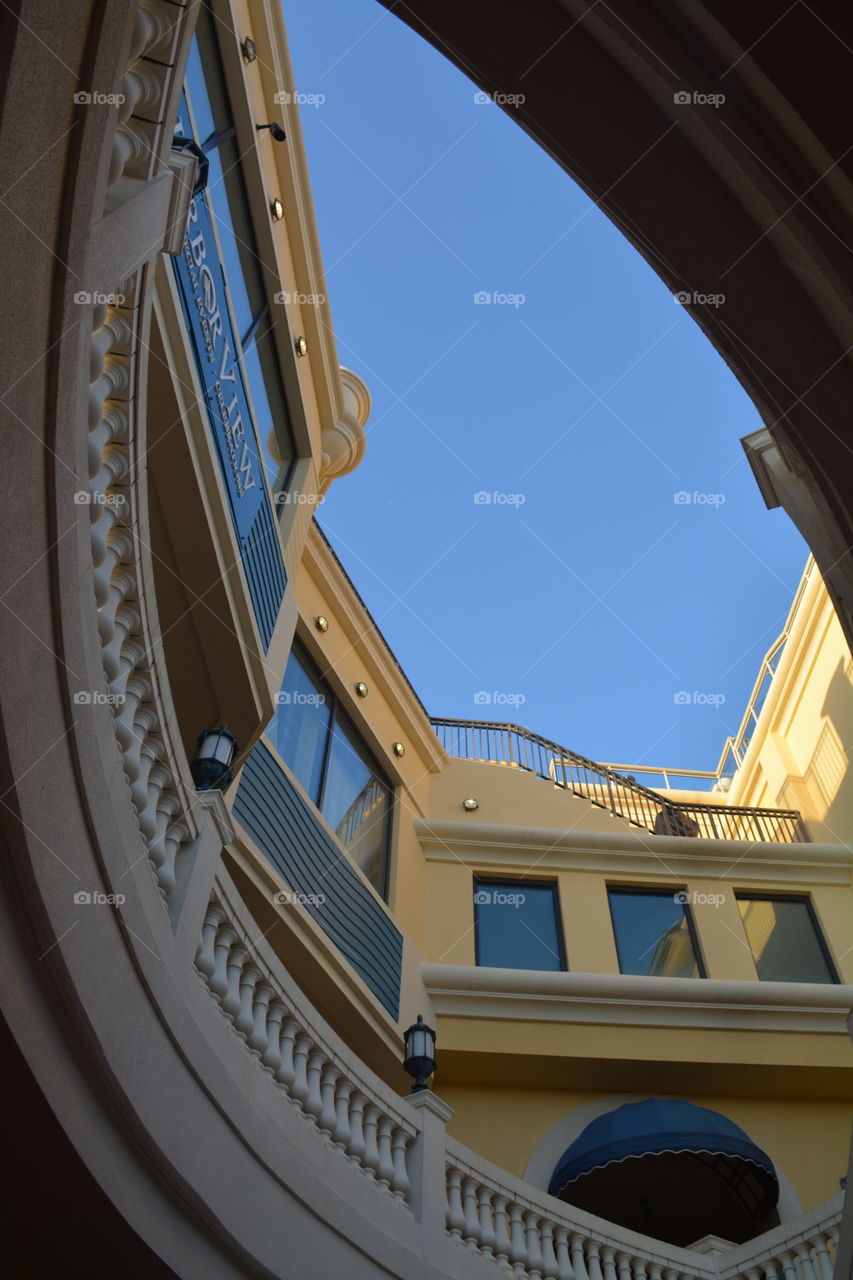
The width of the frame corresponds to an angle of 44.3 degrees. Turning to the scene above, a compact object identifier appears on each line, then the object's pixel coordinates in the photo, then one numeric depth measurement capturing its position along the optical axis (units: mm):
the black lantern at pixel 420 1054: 7637
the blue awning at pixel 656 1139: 10219
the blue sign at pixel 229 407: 7414
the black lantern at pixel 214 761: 6328
